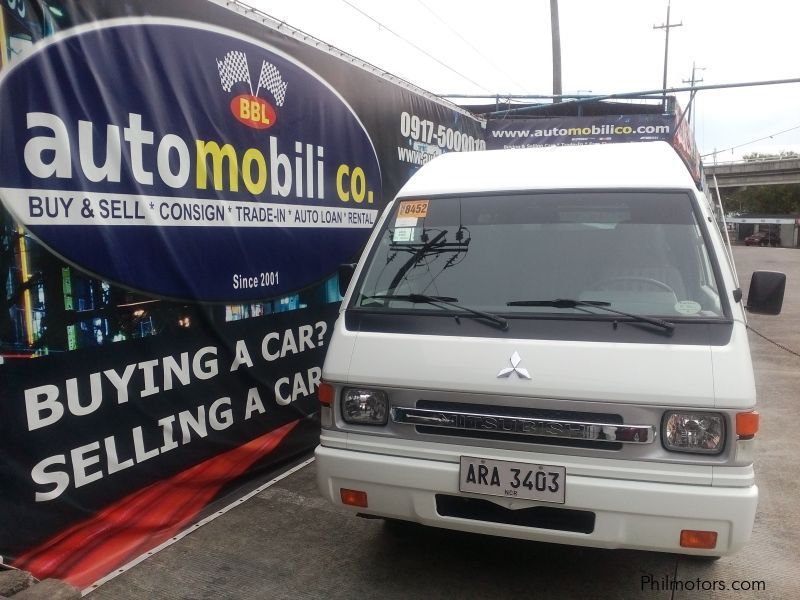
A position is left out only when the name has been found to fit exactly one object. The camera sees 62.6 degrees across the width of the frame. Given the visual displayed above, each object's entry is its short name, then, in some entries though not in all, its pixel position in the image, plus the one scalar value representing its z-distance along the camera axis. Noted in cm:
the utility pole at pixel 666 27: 4309
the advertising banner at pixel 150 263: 325
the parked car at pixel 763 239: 6769
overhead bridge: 5297
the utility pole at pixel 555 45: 1616
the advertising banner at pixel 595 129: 1209
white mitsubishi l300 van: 267
